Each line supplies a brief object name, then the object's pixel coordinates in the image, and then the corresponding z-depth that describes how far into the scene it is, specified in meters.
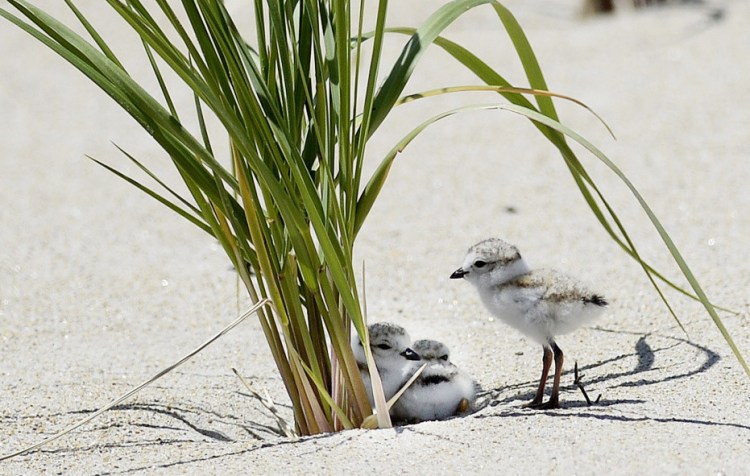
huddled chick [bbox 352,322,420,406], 6.77
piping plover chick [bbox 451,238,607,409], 6.34
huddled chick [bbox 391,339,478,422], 6.61
